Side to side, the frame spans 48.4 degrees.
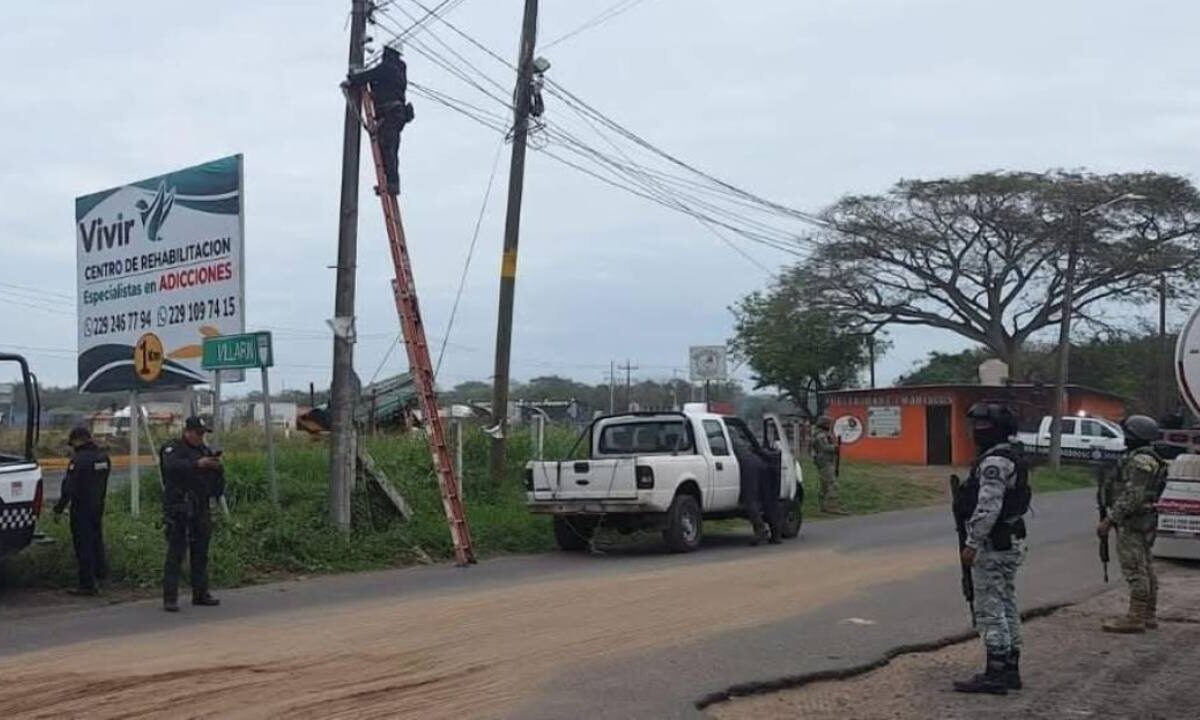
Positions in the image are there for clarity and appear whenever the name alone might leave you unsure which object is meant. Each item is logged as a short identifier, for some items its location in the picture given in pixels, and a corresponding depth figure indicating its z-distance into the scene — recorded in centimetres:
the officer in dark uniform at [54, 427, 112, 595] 1203
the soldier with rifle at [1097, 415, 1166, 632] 1000
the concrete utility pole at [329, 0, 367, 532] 1550
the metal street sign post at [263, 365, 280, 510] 1486
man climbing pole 1578
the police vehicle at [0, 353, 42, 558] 1127
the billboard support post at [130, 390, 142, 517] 1510
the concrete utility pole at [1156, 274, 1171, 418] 4478
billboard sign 1548
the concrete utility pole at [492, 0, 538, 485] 1900
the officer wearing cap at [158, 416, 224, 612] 1120
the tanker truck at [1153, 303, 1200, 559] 1338
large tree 4394
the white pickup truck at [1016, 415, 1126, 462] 3962
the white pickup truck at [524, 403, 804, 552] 1616
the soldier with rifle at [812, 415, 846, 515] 2364
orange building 4247
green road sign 1441
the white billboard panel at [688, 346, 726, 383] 2508
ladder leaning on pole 1534
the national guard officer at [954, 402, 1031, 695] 778
